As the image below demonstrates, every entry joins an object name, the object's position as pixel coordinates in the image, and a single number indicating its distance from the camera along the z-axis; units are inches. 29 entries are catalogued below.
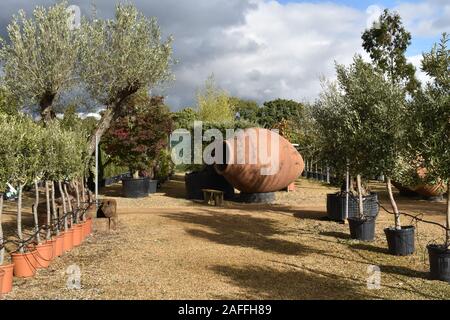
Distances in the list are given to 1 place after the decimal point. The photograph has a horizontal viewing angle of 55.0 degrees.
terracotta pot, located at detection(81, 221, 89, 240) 410.2
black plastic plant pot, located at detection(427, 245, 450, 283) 268.5
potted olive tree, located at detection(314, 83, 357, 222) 367.2
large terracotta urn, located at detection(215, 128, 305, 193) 613.9
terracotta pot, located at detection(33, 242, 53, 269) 299.9
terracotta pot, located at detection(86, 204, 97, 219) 459.4
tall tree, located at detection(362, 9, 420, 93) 1133.1
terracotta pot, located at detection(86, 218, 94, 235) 432.8
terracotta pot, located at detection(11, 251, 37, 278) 279.1
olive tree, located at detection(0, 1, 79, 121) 432.8
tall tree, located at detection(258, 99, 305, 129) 2364.7
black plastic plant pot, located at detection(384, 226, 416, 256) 337.4
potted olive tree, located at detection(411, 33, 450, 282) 264.1
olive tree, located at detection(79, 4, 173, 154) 461.4
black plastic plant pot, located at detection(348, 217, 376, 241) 390.6
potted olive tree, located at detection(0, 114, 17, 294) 246.6
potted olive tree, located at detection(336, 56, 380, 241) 329.4
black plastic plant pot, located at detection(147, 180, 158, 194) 785.2
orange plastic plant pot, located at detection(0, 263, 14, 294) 243.6
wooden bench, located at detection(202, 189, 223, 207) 647.1
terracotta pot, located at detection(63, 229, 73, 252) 359.5
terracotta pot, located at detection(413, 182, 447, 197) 685.3
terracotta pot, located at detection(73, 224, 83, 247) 380.3
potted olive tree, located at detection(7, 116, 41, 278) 270.5
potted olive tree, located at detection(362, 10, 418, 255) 318.0
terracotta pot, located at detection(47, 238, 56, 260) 324.5
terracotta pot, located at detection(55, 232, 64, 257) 340.5
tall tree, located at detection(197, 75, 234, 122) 1429.6
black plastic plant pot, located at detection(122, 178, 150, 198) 727.1
